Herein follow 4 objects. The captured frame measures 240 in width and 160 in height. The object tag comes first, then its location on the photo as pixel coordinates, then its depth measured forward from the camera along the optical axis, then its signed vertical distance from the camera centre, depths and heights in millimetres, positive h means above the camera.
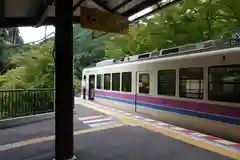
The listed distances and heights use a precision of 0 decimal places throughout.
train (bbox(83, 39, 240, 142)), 7012 -135
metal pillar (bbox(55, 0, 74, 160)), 4758 +38
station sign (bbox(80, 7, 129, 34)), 6910 +1617
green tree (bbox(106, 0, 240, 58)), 11531 +2838
